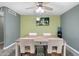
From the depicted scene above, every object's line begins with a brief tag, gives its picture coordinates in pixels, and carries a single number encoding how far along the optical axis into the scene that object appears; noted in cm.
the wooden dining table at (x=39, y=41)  155
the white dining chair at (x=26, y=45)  150
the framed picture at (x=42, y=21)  363
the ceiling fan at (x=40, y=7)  170
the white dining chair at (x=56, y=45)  148
